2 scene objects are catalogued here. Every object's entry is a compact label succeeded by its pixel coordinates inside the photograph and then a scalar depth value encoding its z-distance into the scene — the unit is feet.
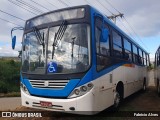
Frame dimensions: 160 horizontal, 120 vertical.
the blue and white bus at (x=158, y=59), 26.18
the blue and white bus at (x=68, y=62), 12.47
